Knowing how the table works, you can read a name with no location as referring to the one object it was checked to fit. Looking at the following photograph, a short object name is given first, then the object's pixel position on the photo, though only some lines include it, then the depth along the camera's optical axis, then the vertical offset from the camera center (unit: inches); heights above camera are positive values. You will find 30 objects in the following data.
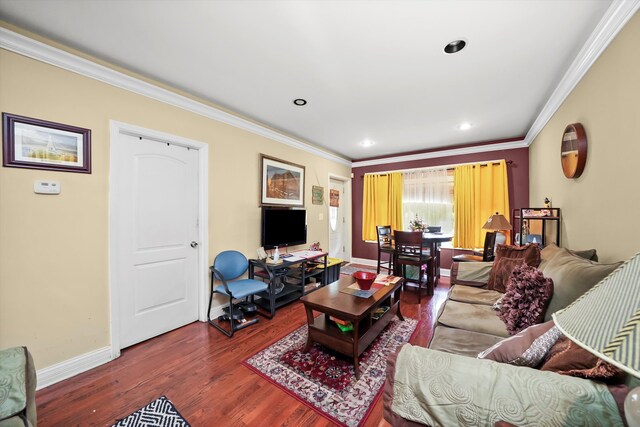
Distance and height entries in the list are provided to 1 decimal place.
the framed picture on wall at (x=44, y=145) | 65.6 +20.2
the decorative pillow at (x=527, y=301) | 55.7 -20.6
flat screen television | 133.7 -8.0
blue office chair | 99.9 -31.5
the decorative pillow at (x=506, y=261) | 85.5 -17.9
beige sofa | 27.4 -22.9
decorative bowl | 91.0 -25.0
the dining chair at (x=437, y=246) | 168.1 -22.5
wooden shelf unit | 99.9 -6.1
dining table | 144.5 -18.8
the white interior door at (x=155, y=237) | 87.9 -9.3
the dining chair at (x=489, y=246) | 136.9 -18.5
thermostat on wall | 69.2 +7.9
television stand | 118.3 -35.0
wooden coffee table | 73.6 -37.7
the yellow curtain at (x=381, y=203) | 204.8 +9.7
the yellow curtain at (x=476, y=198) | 164.4 +10.6
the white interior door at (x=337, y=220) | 210.4 -5.8
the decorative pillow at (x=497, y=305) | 72.0 -27.8
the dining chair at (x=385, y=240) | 175.0 -19.7
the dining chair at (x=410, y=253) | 138.8 -23.7
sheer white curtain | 185.9 +13.3
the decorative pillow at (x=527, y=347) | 37.9 -21.9
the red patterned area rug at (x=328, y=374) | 62.5 -49.0
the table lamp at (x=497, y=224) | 136.4 -6.0
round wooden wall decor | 76.6 +21.4
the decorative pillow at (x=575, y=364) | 27.8 -19.4
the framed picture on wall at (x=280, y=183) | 137.0 +19.1
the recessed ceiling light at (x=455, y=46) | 71.5 +50.4
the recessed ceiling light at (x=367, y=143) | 169.3 +50.5
